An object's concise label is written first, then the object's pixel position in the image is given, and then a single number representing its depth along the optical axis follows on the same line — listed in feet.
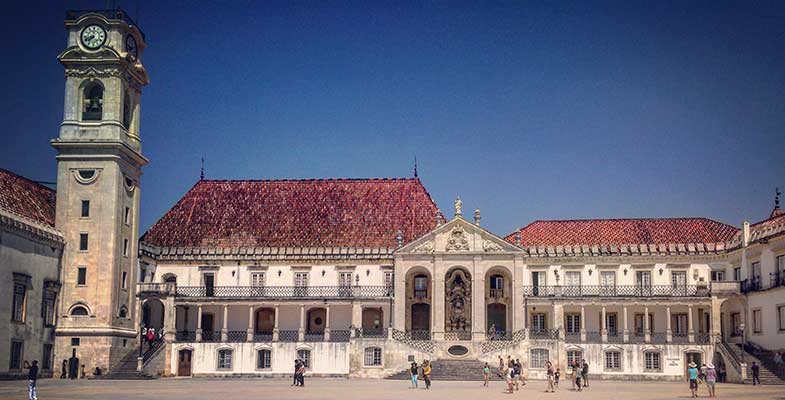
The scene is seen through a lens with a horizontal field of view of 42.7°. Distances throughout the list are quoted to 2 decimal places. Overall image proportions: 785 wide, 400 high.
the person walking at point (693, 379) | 121.90
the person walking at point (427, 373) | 139.04
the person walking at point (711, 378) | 122.11
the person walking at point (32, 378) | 103.40
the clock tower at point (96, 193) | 174.50
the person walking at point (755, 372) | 157.38
